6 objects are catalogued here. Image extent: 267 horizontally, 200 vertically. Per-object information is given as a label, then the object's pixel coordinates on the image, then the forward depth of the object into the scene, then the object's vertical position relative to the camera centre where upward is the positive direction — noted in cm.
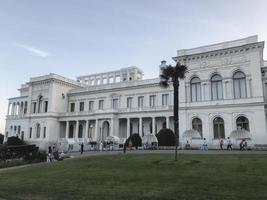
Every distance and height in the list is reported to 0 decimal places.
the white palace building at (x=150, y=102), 3369 +649
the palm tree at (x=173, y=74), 2148 +600
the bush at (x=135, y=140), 3450 -84
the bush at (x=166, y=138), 3270 -47
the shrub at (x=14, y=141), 4659 -150
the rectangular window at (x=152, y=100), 4552 +719
